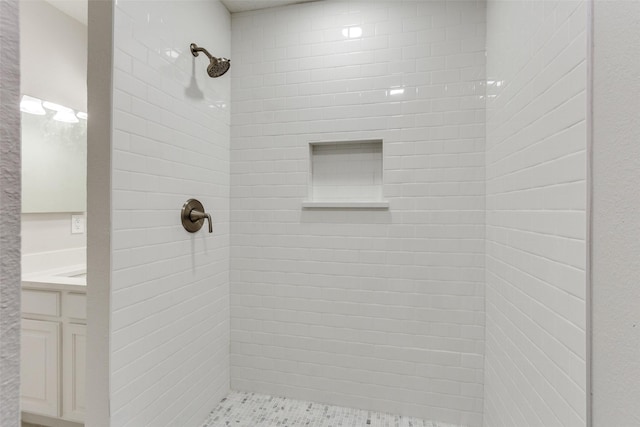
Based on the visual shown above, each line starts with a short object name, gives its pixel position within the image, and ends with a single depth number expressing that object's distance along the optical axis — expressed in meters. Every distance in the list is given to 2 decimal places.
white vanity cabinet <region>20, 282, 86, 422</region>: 1.62
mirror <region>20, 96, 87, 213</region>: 1.96
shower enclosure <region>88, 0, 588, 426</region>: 1.25
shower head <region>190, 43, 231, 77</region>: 1.67
